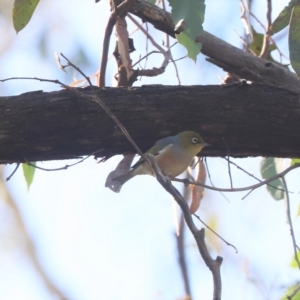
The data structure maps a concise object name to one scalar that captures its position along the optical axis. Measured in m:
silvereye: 6.44
